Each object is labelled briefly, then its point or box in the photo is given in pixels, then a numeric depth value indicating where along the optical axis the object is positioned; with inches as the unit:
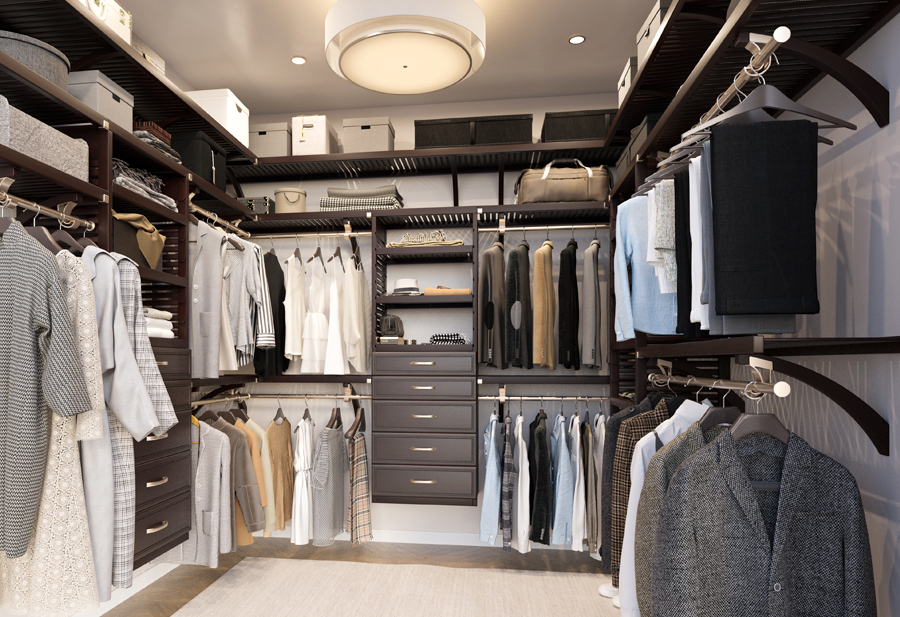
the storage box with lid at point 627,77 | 106.5
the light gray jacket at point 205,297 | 111.0
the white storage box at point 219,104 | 126.8
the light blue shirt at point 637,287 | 80.4
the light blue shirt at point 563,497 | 121.9
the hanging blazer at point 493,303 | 130.4
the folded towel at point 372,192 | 140.3
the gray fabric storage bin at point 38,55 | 73.9
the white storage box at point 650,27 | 85.8
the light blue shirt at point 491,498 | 122.6
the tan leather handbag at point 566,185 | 130.4
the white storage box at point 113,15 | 87.7
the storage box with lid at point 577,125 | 131.3
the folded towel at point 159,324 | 96.0
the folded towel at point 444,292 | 132.4
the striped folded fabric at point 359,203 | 139.3
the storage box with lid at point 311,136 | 140.3
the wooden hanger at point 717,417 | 63.0
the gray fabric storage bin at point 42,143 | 68.1
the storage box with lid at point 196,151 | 120.8
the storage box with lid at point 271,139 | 140.9
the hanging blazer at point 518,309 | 129.1
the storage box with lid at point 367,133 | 139.6
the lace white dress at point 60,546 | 67.9
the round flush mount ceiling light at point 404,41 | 82.6
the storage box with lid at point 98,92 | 87.4
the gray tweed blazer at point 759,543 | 50.9
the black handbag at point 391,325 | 135.9
